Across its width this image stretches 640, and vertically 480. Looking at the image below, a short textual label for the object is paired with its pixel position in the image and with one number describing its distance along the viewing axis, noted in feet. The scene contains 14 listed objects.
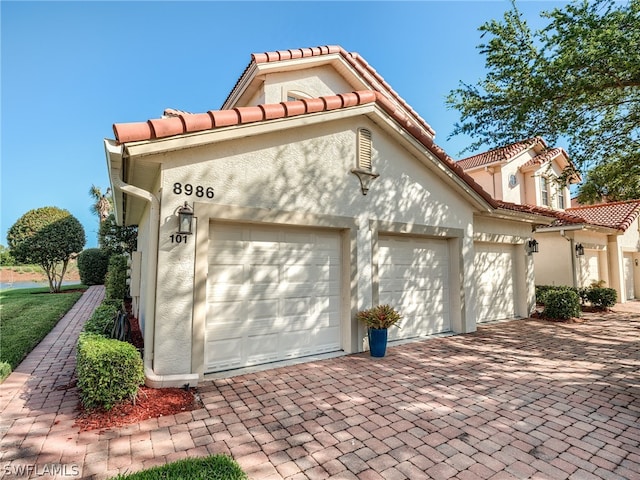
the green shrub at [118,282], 38.96
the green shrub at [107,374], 13.52
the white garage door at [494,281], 34.81
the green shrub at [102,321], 18.60
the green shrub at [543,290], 39.95
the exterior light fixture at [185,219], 16.72
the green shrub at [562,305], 36.96
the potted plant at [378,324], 22.29
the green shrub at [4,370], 18.09
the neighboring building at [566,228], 50.14
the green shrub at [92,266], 68.28
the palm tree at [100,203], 101.50
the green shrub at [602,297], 44.80
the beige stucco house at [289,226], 16.83
